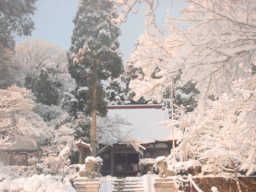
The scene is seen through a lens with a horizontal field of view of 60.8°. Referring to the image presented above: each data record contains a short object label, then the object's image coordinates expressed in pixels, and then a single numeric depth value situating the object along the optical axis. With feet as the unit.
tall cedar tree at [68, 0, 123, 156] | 51.08
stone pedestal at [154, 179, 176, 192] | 28.78
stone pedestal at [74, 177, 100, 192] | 28.12
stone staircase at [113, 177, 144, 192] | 38.06
